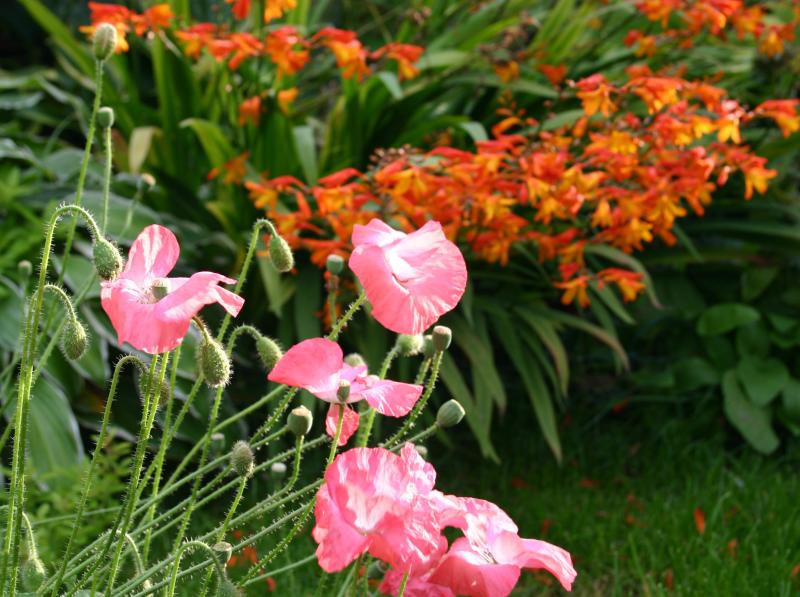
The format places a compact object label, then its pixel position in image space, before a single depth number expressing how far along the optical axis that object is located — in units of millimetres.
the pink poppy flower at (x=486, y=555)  856
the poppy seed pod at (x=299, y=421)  847
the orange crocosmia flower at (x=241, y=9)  2469
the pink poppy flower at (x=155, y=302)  762
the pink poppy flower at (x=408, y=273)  839
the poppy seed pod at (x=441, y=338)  966
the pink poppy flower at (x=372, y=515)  780
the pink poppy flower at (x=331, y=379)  867
